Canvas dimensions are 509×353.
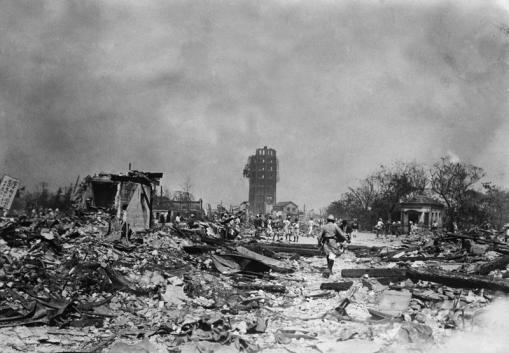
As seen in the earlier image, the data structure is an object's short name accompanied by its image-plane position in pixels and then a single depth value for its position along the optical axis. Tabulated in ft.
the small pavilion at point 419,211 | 140.56
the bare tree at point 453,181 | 123.95
